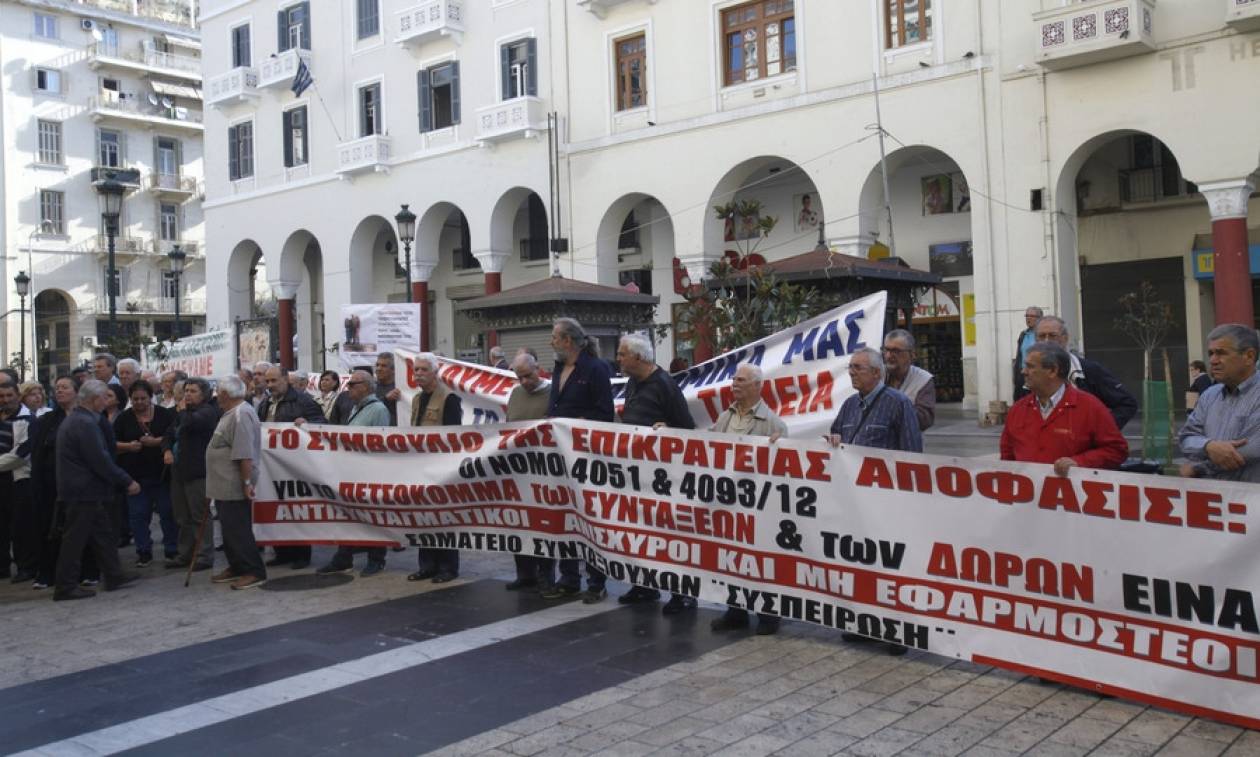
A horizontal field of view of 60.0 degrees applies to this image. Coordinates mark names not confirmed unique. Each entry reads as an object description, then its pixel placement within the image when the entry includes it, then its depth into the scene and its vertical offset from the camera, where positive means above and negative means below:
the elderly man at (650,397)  7.51 -0.05
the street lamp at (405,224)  23.22 +3.79
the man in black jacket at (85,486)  8.90 -0.61
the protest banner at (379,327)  19.23 +1.31
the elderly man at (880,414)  6.41 -0.20
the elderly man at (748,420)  6.92 -0.22
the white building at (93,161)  51.03 +12.46
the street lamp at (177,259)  29.89 +4.19
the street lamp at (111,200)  18.55 +3.62
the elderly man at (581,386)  7.93 +0.05
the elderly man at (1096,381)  6.66 -0.05
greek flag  32.81 +9.76
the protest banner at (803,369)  8.20 +0.12
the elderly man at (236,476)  9.10 -0.58
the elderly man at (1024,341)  9.66 +0.34
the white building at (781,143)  19.86 +5.49
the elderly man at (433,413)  8.95 -0.12
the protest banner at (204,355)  19.64 +0.97
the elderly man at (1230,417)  5.14 -0.24
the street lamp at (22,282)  34.06 +4.18
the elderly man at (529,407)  8.36 -0.10
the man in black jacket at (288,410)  10.05 -0.06
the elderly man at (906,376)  7.15 +0.03
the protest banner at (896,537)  4.98 -0.89
